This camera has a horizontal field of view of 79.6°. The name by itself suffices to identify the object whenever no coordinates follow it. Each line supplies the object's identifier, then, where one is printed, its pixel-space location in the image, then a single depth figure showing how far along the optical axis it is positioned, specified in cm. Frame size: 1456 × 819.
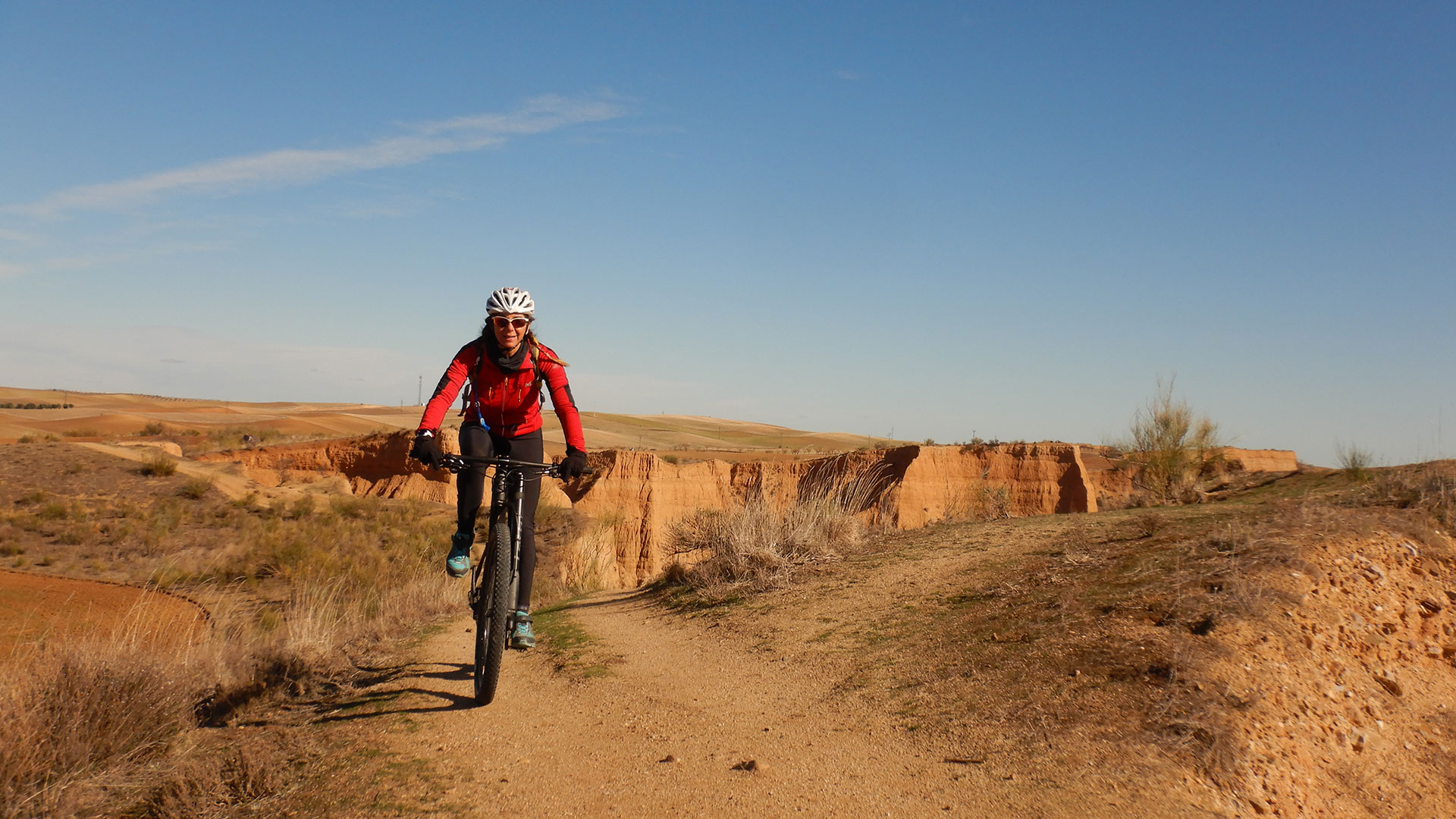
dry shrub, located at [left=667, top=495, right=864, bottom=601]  972
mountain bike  559
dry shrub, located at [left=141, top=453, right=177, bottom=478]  2864
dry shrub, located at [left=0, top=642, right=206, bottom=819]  429
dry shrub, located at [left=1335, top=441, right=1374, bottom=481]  1318
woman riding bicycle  574
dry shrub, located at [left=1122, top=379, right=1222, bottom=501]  2084
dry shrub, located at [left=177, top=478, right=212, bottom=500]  2706
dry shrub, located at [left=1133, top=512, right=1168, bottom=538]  859
